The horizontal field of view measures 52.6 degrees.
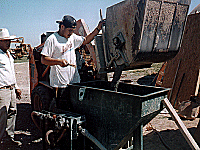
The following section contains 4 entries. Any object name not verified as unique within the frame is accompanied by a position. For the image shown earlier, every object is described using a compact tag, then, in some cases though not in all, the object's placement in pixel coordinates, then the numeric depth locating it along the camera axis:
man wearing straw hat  3.60
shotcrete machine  2.52
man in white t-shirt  3.22
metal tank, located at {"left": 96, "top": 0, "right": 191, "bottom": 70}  2.60
